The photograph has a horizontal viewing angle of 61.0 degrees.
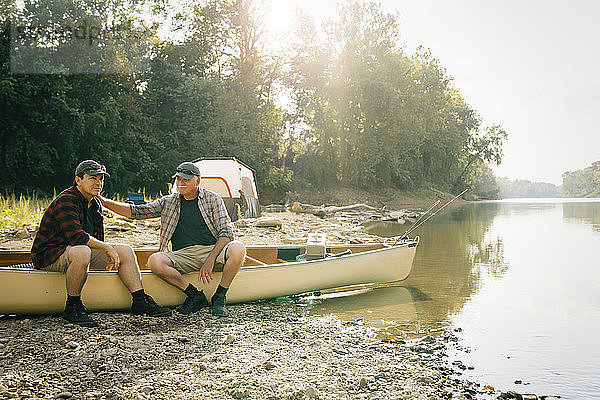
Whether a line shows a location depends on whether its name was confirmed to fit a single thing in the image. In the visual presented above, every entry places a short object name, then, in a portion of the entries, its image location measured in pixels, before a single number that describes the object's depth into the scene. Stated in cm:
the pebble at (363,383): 352
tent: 1395
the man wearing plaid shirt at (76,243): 458
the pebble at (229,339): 439
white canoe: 472
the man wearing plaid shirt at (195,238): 519
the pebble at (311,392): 328
